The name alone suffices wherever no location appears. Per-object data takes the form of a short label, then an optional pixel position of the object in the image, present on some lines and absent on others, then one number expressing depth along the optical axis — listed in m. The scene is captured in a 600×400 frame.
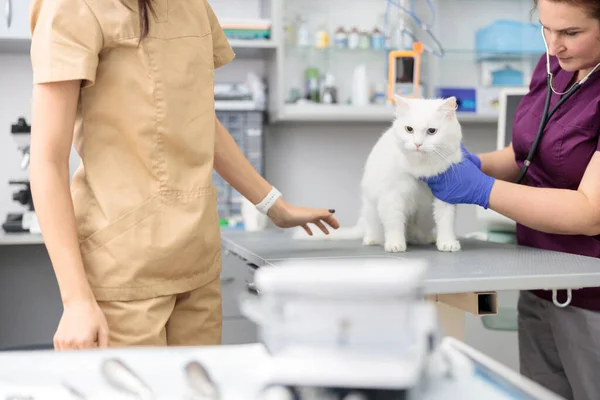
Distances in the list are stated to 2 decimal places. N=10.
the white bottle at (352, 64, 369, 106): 2.53
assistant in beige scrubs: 0.85
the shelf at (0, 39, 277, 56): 2.34
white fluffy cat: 1.23
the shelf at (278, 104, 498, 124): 2.43
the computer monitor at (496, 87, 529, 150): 2.28
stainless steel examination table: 0.91
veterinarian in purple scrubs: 1.13
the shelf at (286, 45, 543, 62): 2.54
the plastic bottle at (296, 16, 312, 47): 2.51
